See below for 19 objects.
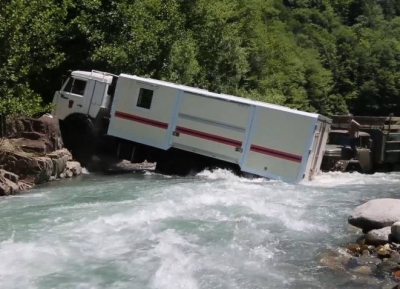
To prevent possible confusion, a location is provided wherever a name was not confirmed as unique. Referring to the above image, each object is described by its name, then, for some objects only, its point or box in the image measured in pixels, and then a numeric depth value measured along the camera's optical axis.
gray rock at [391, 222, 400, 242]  10.88
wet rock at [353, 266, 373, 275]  9.59
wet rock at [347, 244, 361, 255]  10.71
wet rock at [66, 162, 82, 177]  19.08
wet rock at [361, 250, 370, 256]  10.59
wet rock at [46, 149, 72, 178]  18.11
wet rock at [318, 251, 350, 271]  9.91
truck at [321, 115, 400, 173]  26.03
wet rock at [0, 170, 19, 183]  16.12
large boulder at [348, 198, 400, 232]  11.97
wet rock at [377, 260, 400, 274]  9.59
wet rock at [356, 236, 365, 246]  11.30
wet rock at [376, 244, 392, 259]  10.32
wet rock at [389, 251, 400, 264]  9.99
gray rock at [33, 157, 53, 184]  17.05
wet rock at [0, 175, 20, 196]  15.11
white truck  18.69
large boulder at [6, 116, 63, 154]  18.11
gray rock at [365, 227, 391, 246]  11.02
